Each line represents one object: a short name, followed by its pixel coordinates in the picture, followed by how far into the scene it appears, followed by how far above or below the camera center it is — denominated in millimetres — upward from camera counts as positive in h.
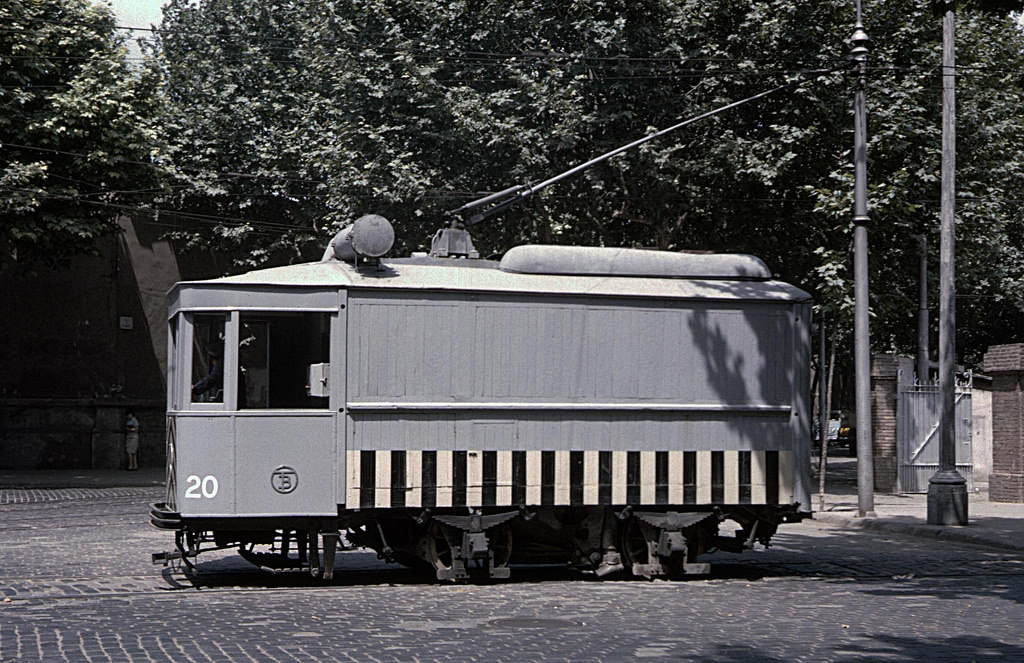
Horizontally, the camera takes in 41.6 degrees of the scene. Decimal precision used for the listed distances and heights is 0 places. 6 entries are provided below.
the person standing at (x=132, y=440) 38438 -1476
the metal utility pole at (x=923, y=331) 37347 +1894
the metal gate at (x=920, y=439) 29281 -958
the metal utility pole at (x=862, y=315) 23172 +1383
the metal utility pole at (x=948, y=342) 21344 +861
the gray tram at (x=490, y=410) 13453 -185
